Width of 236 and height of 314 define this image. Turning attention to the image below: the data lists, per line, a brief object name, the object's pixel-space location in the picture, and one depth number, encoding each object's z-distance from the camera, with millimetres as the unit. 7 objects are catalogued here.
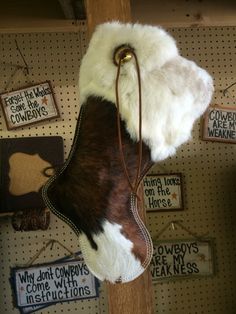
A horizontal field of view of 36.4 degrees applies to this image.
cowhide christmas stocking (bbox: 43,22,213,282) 486
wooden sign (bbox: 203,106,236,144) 1025
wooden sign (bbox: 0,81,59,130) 953
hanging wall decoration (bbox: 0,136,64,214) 916
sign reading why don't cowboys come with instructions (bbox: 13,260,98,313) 944
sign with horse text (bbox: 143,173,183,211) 994
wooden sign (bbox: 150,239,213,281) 993
